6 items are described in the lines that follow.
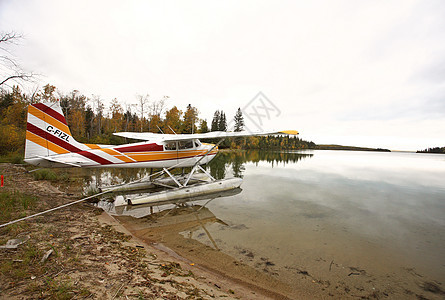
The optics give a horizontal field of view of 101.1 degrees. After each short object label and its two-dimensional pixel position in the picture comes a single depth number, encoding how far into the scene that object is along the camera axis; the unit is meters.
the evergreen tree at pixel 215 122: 61.34
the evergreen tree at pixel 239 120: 70.06
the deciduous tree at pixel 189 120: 42.03
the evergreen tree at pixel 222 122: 60.82
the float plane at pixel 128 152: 5.27
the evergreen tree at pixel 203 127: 49.03
